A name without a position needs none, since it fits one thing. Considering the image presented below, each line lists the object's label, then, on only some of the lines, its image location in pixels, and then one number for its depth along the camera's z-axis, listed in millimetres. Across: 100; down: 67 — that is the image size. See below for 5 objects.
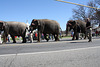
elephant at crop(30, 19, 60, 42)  12586
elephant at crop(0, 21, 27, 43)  11948
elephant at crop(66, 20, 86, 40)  15569
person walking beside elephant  9859
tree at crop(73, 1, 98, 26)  44675
